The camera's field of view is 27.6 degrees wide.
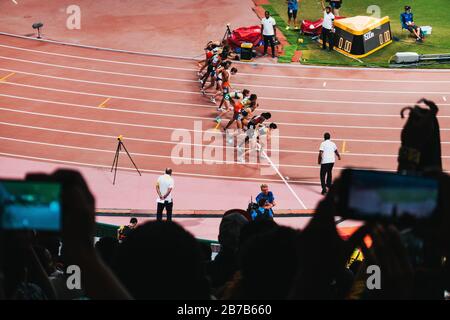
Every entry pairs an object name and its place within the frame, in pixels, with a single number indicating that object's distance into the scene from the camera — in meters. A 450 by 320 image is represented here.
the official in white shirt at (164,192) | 18.89
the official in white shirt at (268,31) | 30.03
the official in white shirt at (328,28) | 30.59
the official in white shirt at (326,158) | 20.78
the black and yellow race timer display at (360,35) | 30.41
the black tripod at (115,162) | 21.84
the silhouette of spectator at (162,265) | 4.73
